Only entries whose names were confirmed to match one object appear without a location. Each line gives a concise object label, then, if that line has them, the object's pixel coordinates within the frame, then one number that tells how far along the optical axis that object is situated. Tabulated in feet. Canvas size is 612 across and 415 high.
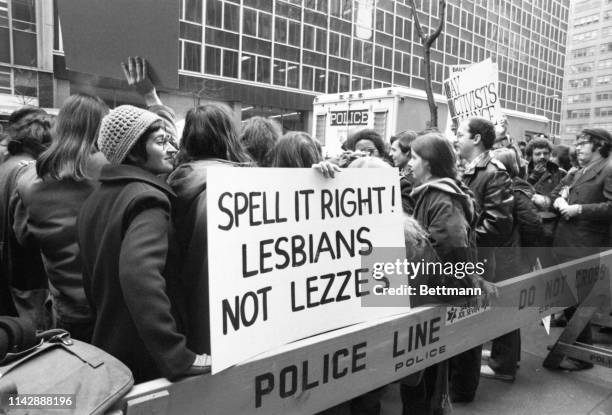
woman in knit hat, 5.04
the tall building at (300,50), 92.58
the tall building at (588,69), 340.59
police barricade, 5.41
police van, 39.27
